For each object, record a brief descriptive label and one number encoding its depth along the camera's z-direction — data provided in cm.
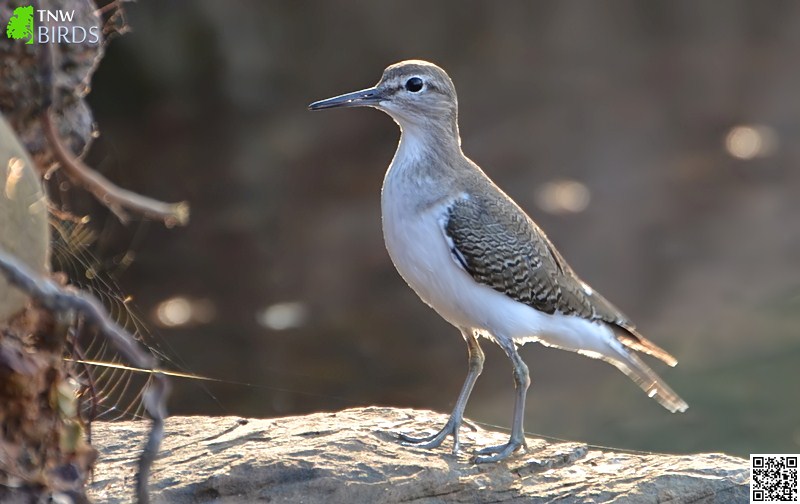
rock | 928
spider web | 935
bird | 1083
